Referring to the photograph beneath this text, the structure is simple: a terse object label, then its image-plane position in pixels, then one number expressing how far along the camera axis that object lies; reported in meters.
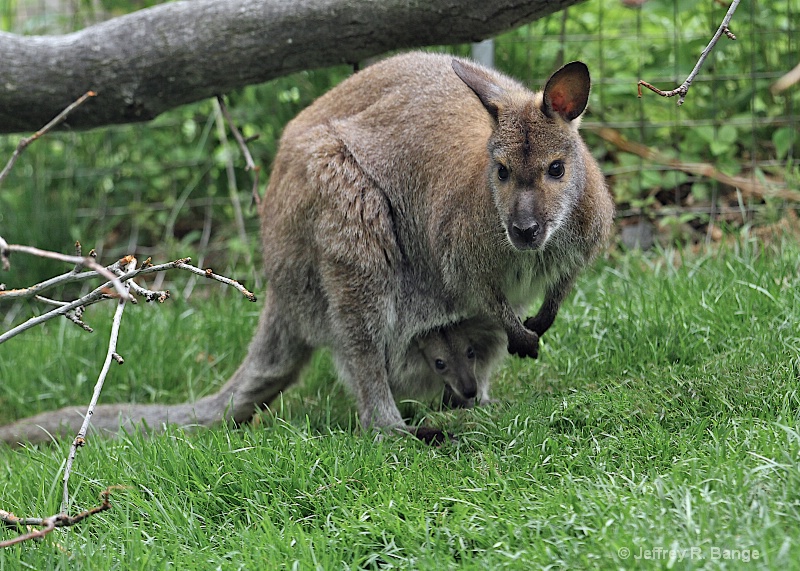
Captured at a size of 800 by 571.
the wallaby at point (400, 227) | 8.16
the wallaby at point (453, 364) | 9.10
